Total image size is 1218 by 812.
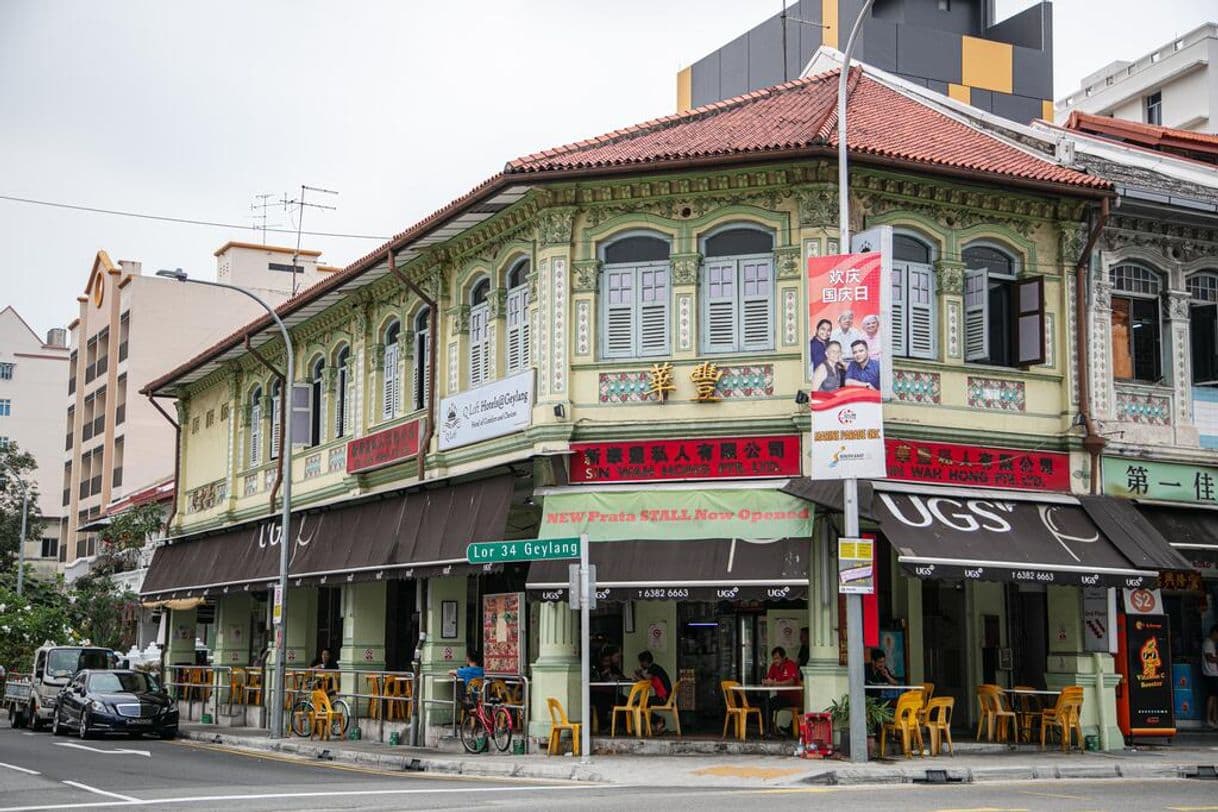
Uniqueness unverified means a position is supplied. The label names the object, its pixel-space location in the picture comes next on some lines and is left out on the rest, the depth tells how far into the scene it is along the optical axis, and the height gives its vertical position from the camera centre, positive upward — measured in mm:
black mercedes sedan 29234 -2141
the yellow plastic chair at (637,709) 22016 -1590
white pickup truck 33094 -1842
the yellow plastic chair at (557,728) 21438 -1829
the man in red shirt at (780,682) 21891 -1159
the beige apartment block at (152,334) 70125 +12420
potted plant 20203 -1531
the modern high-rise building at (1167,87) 57031 +20580
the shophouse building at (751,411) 21391 +2864
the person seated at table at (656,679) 22953 -1196
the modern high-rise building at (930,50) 45875 +17306
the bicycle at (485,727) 22328 -1917
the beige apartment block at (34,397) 94619 +12690
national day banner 19297 +3095
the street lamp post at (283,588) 27453 +192
